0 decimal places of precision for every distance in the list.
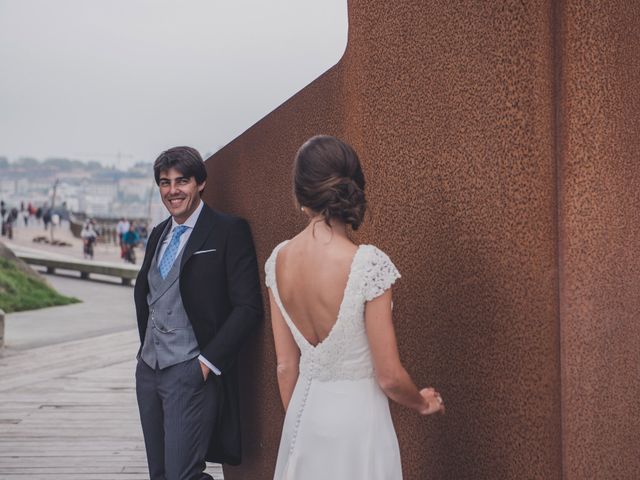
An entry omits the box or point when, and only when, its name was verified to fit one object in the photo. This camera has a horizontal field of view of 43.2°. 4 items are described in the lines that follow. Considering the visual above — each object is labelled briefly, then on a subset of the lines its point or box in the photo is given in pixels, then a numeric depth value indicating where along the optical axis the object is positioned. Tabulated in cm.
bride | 179
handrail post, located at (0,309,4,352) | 972
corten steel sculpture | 177
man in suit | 316
